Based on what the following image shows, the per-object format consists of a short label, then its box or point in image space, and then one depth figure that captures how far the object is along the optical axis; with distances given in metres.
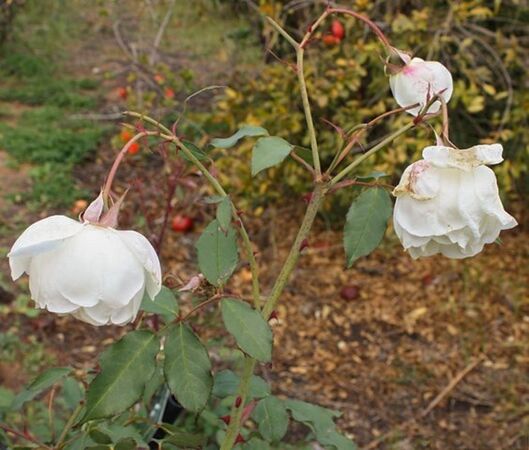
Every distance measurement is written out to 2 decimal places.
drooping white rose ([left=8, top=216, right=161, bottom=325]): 0.79
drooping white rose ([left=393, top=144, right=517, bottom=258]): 0.86
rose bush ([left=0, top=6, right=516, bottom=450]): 0.80
